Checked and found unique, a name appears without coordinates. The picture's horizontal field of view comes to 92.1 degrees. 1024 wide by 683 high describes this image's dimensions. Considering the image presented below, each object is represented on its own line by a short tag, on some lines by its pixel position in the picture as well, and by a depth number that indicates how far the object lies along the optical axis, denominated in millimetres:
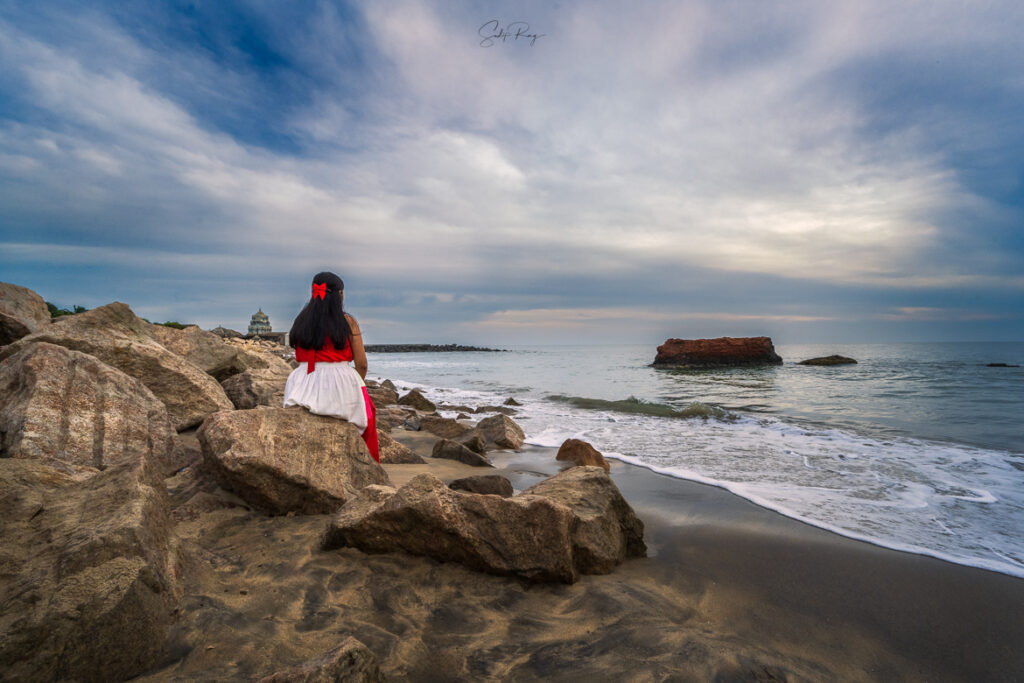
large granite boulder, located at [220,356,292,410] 7398
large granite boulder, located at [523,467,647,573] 3359
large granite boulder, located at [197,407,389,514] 3660
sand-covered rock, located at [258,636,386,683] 1714
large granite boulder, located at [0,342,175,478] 3656
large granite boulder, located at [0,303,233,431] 5547
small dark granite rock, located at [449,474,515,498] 4758
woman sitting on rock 4492
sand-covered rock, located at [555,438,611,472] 6824
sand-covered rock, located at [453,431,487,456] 7590
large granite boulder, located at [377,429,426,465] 6195
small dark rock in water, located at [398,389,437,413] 13828
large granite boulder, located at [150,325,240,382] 8359
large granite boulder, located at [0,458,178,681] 1858
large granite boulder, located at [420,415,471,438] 9406
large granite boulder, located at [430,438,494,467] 6922
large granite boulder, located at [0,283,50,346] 6688
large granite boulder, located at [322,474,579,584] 3119
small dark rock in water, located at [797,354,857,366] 38531
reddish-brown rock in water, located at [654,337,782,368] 39000
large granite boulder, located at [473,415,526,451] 8500
